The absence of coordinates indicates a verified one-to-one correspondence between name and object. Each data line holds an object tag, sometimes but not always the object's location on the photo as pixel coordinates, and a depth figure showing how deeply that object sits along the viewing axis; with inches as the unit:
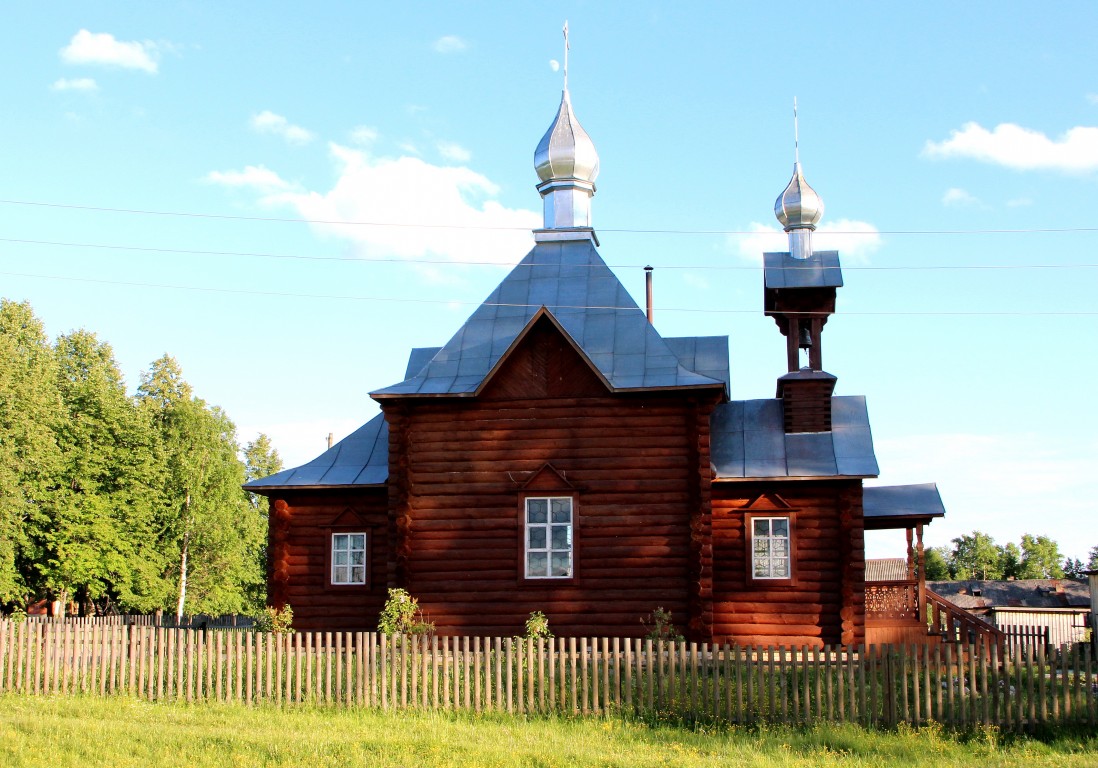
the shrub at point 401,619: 743.1
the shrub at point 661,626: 722.2
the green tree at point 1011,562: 3403.1
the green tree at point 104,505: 1448.1
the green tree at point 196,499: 1651.1
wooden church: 749.3
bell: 887.7
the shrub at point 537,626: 722.4
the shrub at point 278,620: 808.9
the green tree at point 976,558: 3432.6
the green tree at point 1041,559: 3366.1
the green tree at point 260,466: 2010.3
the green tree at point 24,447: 1343.5
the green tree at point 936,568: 3368.6
